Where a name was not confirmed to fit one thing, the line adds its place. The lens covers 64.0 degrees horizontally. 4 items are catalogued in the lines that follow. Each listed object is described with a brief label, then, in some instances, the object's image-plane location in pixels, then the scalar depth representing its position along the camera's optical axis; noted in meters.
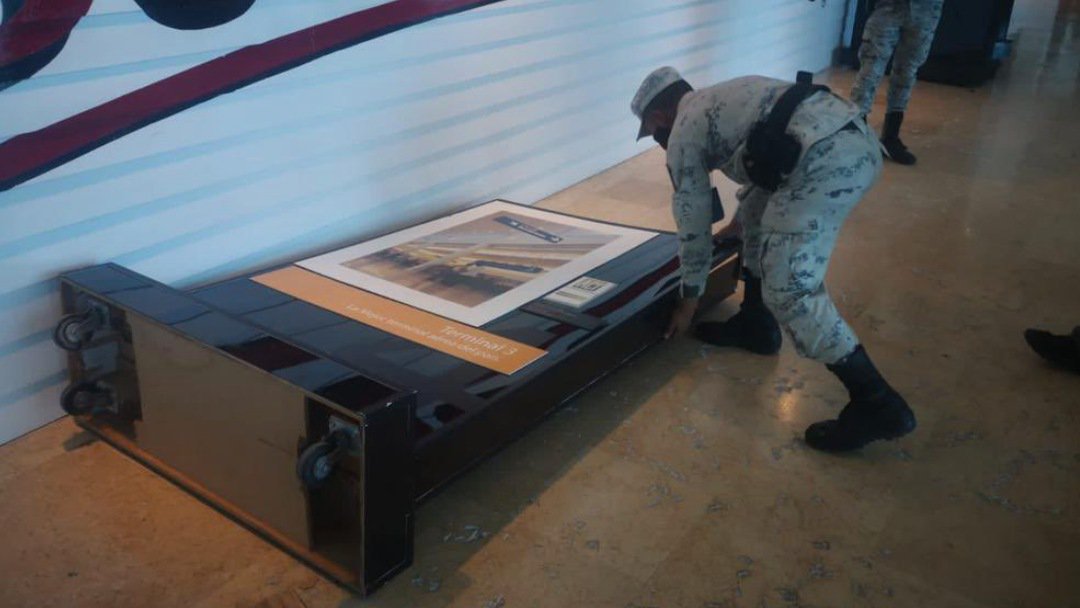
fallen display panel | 1.49
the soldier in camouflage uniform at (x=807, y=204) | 1.93
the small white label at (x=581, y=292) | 2.29
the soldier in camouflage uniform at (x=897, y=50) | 4.36
